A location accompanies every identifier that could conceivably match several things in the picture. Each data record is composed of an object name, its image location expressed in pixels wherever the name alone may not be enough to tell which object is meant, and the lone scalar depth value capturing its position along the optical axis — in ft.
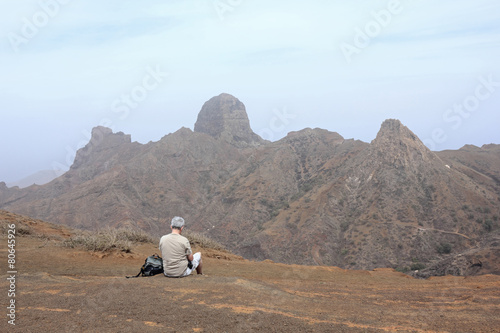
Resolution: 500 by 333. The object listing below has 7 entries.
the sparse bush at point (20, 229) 47.62
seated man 25.77
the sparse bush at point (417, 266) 105.92
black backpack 27.99
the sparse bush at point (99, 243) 42.06
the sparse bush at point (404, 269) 104.36
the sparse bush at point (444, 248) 113.70
